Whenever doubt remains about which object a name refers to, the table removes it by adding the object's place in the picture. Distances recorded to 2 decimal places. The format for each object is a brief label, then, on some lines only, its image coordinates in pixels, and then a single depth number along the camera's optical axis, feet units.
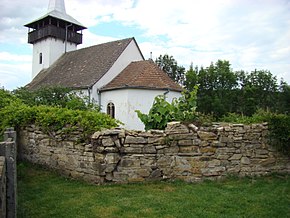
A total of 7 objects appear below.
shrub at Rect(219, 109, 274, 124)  26.17
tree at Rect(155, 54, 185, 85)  163.12
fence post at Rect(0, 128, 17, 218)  13.93
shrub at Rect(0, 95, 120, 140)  24.90
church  66.23
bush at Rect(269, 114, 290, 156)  24.59
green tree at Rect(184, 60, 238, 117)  137.08
